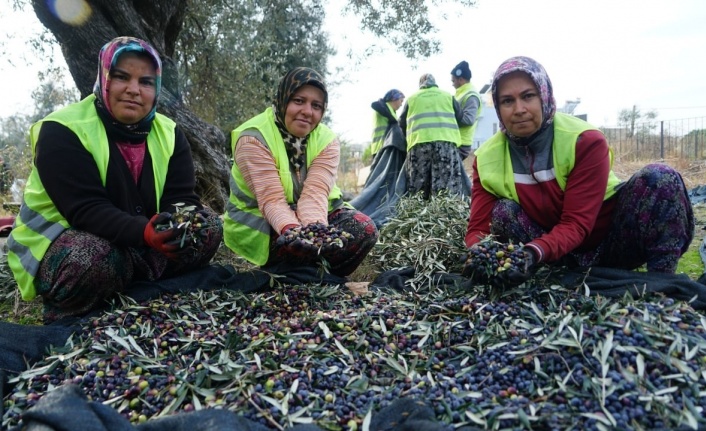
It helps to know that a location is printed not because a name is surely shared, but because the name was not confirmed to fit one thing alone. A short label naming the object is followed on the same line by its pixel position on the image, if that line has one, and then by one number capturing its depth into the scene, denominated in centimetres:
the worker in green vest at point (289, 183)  295
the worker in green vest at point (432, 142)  605
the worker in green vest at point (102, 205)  242
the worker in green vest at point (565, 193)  255
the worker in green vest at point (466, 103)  663
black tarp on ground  131
